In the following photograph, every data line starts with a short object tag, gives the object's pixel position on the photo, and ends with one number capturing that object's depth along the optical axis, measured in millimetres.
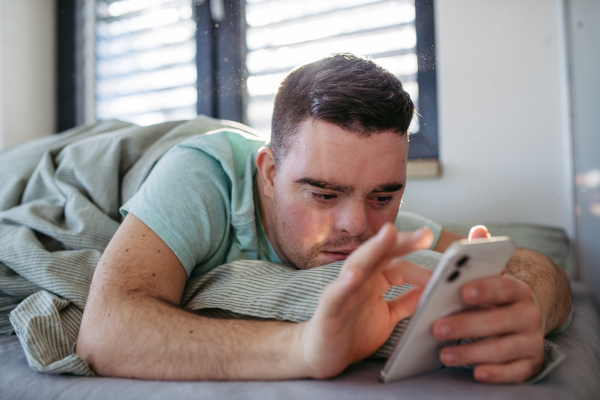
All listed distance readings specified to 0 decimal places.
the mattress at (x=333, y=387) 374
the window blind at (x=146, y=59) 1762
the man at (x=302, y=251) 385
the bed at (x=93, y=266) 392
